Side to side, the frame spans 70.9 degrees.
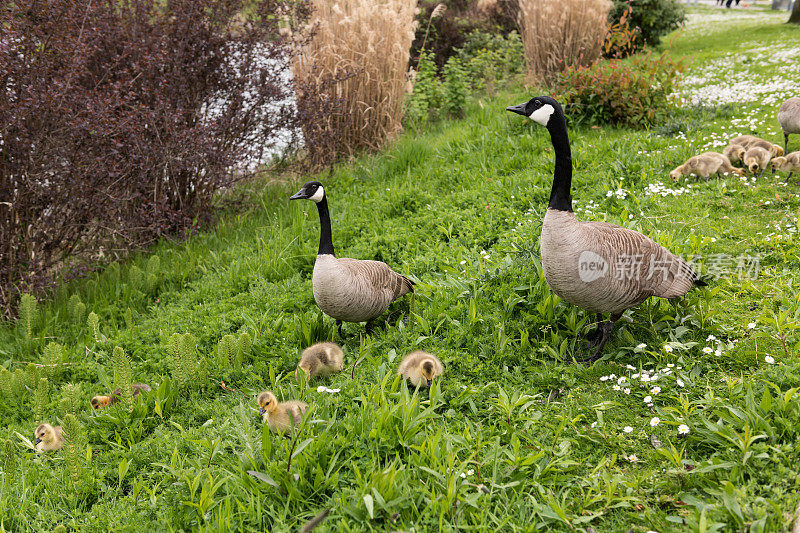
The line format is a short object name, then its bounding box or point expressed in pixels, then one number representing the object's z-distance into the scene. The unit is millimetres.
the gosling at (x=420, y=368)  3756
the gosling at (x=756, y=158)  6707
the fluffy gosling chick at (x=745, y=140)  7200
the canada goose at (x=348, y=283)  4414
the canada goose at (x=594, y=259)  3785
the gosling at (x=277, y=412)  3471
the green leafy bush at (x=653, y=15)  16016
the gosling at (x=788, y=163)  6488
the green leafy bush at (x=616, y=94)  8797
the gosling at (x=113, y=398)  4168
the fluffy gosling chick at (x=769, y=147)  6968
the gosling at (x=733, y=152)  7047
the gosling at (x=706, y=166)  6762
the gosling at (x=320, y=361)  4203
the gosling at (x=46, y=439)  3830
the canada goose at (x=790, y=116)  6809
